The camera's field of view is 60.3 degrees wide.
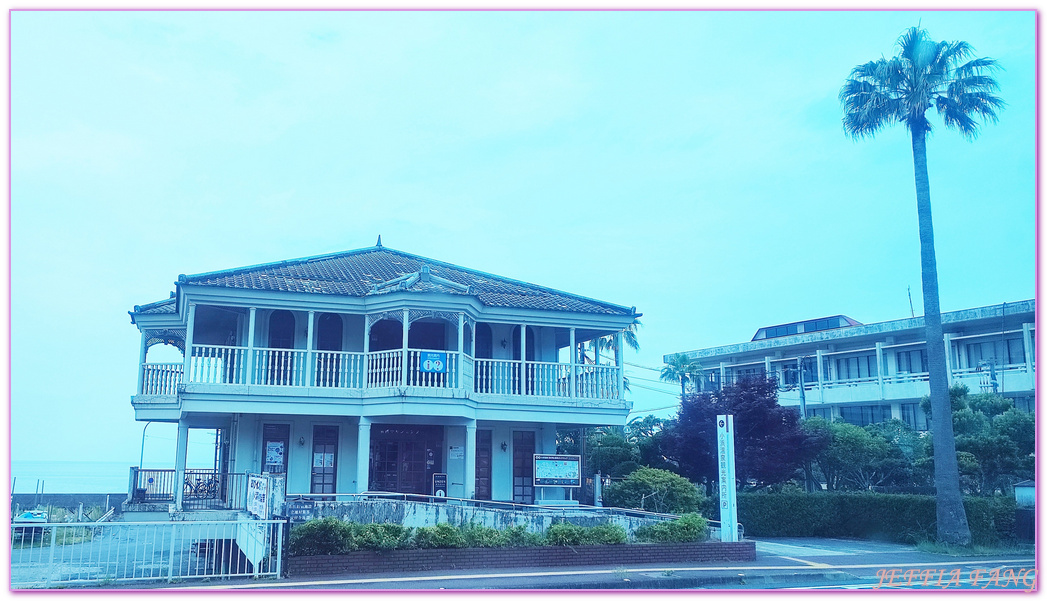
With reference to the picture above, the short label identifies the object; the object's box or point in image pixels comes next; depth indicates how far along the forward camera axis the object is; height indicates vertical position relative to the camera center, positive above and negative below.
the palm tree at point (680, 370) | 58.38 +6.72
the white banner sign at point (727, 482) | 17.91 -0.23
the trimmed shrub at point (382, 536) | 15.21 -1.09
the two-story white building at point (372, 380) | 20.94 +2.21
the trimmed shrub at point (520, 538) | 16.64 -1.22
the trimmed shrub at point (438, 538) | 15.77 -1.15
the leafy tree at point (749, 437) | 25.53 +0.93
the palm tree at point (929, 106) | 21.56 +8.92
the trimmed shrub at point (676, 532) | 17.56 -1.18
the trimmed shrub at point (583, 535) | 16.70 -1.19
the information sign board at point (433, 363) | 20.95 +2.50
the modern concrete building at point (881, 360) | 46.97 +6.59
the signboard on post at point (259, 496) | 15.77 -0.45
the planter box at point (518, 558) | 14.84 -1.52
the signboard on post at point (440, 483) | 22.38 -0.29
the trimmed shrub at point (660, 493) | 22.44 -0.55
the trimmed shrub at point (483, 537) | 16.23 -1.17
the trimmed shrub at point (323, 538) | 14.74 -1.08
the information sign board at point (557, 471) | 21.69 +0.00
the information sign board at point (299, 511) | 15.77 -0.70
